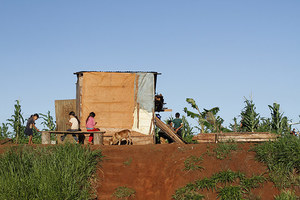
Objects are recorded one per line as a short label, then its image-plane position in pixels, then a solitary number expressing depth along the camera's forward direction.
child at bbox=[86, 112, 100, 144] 14.05
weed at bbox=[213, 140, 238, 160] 10.01
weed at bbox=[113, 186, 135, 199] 8.94
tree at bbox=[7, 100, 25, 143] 17.53
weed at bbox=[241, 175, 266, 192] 8.68
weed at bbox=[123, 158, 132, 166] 10.22
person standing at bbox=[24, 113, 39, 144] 14.23
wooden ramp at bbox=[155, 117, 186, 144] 15.66
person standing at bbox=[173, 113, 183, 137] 16.45
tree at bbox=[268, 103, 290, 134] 16.09
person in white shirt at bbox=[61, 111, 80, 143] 13.75
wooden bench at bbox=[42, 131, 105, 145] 13.21
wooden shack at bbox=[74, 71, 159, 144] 15.94
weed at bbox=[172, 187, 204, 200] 8.44
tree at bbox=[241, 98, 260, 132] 16.12
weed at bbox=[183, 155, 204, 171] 9.48
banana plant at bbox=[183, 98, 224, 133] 17.45
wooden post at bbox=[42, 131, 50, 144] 13.54
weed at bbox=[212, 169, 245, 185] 8.82
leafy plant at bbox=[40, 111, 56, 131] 19.11
